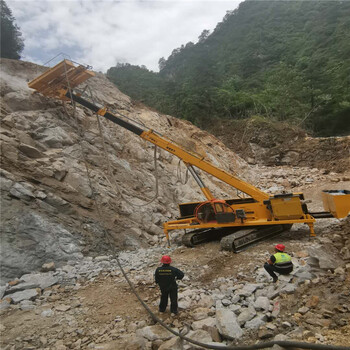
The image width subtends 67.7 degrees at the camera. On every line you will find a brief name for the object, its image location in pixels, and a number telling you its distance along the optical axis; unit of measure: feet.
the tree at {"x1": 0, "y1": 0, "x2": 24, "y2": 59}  59.52
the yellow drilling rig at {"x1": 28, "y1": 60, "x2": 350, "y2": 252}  23.47
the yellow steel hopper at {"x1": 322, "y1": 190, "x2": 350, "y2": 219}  23.00
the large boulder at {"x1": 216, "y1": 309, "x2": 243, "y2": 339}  11.89
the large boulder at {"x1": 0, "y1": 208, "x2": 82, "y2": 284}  20.45
